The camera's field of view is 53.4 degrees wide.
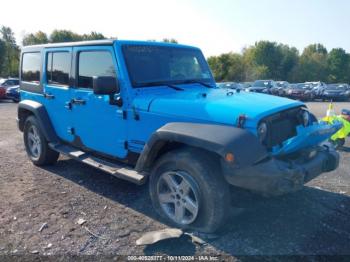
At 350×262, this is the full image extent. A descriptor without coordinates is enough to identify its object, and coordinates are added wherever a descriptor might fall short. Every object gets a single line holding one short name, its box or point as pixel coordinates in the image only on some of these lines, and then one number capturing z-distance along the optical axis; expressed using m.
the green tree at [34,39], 56.84
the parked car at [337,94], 25.60
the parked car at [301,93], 25.70
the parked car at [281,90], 26.64
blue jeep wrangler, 3.30
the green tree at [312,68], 65.12
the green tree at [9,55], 47.28
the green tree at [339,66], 68.44
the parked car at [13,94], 21.33
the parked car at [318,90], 26.16
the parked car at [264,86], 25.78
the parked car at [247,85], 27.12
